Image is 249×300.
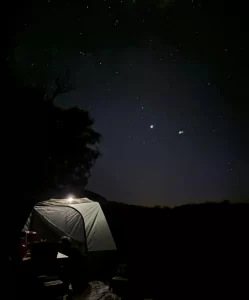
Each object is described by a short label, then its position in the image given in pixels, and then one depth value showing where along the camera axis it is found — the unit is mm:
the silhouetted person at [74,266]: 6406
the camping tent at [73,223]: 8023
